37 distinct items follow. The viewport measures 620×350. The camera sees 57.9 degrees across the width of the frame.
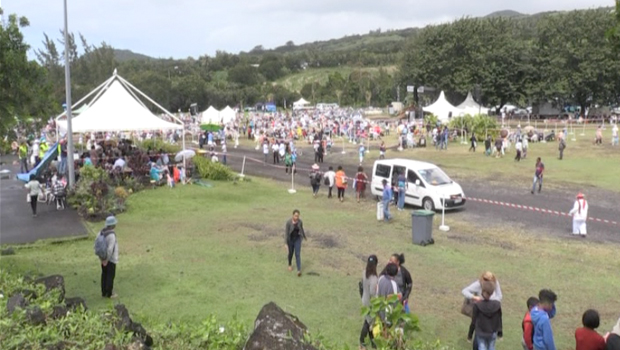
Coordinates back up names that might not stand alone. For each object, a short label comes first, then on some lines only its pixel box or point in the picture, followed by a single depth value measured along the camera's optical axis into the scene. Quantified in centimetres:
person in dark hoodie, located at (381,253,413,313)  899
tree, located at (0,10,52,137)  1150
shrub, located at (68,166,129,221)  1856
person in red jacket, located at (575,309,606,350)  625
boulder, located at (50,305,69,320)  633
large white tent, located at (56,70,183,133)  2481
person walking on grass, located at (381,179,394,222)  1811
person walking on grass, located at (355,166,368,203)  2155
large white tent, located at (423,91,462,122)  5856
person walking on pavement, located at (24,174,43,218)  1844
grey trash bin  1488
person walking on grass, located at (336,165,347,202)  2177
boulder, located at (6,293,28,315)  640
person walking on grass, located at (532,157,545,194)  2222
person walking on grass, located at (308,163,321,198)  2255
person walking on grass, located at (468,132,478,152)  3750
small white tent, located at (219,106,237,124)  6097
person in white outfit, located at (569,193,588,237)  1560
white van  1945
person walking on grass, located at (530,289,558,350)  698
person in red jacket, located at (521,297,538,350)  726
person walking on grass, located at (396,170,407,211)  1992
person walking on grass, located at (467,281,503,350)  755
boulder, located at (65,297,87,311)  716
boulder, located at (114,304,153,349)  596
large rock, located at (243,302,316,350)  536
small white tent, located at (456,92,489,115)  6196
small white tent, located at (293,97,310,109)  9784
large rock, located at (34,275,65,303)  797
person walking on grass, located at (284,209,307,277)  1227
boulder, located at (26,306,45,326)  594
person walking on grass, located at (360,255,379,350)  870
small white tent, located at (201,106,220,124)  6262
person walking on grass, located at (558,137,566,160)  3244
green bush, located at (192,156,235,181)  2612
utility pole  2078
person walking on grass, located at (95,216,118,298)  1060
